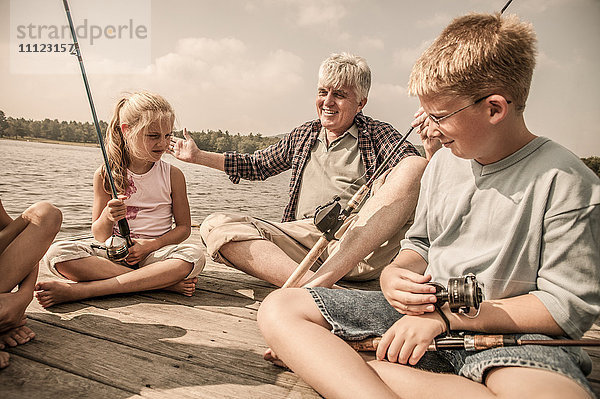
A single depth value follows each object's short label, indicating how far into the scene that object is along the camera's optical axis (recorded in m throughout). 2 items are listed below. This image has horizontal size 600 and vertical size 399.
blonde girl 2.29
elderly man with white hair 2.21
